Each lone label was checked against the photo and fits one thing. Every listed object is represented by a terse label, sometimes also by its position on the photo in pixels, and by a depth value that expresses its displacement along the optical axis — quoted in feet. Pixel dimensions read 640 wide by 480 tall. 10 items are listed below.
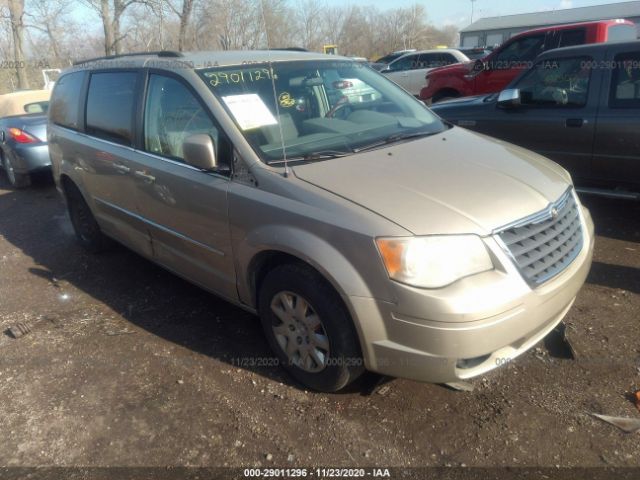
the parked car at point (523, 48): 28.99
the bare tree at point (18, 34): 75.78
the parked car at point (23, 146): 25.72
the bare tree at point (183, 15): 74.95
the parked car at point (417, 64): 48.16
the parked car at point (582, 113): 15.28
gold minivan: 7.59
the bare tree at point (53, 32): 84.99
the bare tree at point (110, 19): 71.97
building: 125.70
